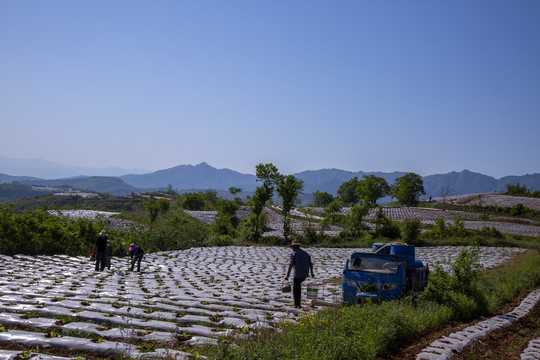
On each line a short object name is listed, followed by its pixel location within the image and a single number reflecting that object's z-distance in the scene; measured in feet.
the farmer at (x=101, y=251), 51.67
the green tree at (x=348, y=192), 394.32
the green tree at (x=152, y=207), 146.51
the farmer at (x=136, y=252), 51.74
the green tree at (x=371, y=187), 332.80
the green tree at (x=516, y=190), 283.59
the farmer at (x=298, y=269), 32.14
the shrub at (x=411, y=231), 104.94
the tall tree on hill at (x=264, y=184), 114.52
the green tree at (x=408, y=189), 324.97
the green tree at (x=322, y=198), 413.18
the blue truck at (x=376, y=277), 30.07
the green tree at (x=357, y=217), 112.27
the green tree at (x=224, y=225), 126.82
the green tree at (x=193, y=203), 257.34
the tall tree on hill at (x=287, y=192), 114.83
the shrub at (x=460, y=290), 31.76
